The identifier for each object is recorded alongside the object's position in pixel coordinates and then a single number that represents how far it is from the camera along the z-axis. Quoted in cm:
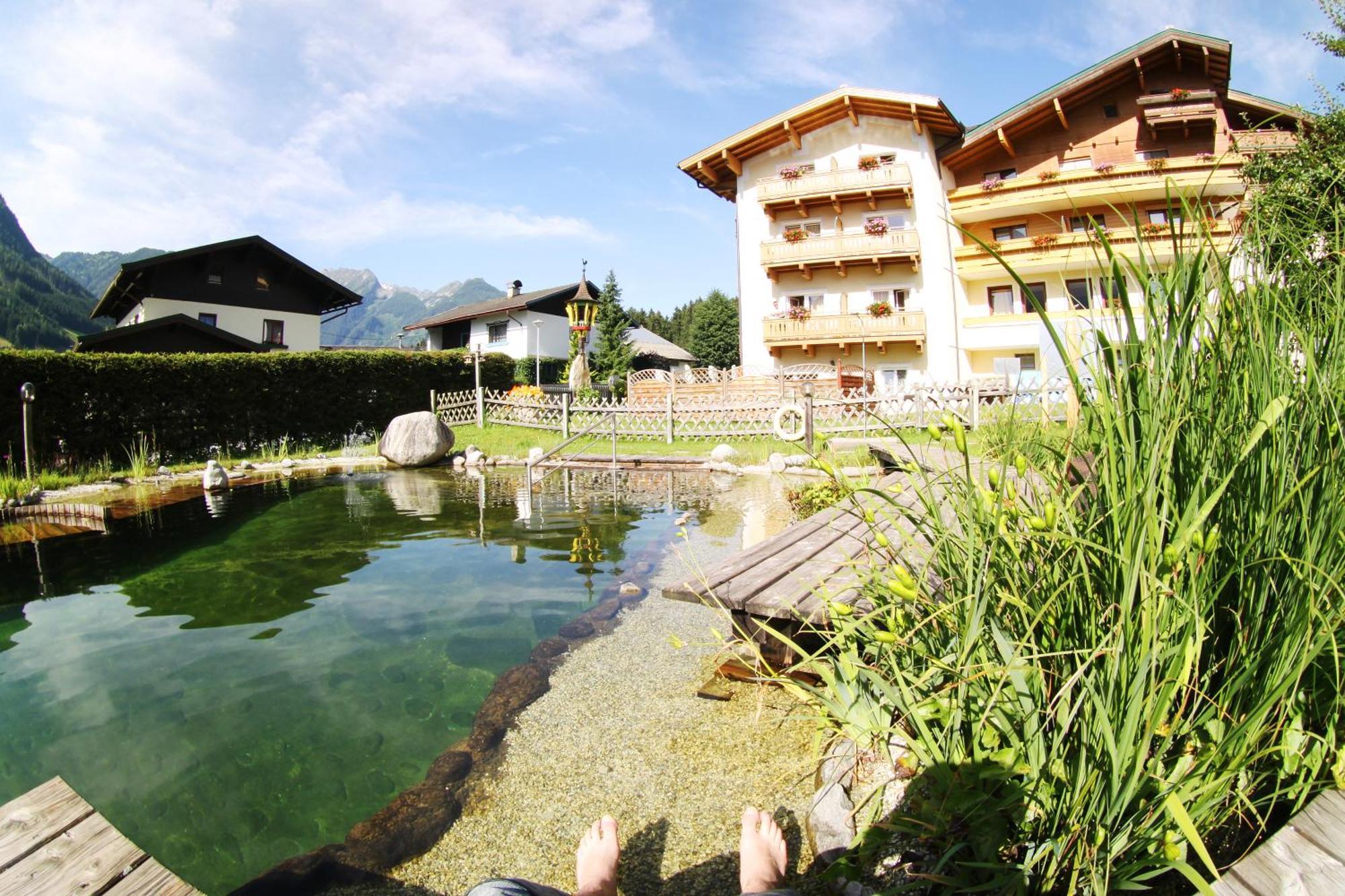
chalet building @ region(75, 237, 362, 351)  2531
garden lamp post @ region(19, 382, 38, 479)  1254
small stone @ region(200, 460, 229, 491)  1330
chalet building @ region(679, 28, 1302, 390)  2514
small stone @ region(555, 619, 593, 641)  543
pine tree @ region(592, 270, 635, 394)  4812
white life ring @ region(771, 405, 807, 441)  1834
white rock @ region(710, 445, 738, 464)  1614
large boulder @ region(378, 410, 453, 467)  1686
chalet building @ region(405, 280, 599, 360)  4203
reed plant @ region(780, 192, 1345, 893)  130
